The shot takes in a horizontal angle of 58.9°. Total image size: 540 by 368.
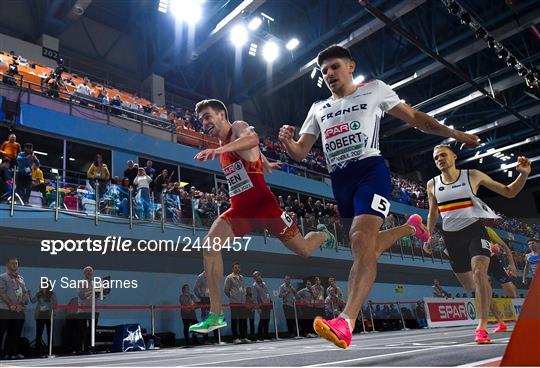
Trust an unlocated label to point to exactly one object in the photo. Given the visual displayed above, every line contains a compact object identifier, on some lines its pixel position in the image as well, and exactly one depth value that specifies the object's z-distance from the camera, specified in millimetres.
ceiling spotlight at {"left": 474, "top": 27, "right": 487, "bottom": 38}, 13864
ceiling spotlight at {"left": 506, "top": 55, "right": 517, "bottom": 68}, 14750
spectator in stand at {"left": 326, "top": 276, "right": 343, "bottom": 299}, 11734
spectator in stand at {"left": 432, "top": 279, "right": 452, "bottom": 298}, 15797
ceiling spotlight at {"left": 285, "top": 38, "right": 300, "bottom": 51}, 16672
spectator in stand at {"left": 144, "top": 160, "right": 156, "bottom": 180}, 10770
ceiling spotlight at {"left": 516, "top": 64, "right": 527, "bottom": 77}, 15406
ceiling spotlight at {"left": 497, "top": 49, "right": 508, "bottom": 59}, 14664
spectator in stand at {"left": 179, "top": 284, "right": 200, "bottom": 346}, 9898
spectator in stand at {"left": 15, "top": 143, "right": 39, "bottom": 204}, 8406
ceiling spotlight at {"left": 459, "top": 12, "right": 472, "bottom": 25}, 13242
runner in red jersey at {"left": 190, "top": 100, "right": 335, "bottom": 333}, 3281
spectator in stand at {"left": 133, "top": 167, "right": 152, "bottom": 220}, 8945
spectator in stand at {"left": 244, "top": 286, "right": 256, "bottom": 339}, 10180
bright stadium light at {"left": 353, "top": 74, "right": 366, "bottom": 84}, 18398
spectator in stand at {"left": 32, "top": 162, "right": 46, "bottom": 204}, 8836
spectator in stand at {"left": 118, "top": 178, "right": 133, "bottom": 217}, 9391
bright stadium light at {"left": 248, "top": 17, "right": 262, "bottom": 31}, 15742
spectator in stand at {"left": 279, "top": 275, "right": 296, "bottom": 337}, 11117
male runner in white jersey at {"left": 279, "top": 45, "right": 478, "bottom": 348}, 2742
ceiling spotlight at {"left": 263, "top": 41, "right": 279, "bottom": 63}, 16969
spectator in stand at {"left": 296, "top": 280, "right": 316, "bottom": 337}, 11328
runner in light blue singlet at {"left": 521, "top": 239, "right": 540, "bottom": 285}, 7239
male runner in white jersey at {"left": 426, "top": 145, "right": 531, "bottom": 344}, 4320
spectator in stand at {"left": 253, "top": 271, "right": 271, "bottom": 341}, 10469
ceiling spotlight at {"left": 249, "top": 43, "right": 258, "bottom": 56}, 17078
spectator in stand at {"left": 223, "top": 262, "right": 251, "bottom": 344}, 9339
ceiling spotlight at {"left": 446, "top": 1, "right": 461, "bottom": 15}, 12806
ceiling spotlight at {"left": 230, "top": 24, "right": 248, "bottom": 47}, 15931
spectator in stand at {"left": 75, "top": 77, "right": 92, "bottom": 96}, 13790
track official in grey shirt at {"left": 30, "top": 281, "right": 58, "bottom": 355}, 8078
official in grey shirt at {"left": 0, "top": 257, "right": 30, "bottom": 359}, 7410
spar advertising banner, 12406
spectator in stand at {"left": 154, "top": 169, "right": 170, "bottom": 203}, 8492
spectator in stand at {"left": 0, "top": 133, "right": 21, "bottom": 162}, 8977
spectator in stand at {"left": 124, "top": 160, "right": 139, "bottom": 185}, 10375
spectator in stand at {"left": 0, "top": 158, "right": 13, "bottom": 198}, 8188
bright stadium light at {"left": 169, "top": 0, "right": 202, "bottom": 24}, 15688
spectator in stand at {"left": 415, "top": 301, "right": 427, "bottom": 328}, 14359
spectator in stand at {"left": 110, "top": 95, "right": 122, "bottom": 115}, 13739
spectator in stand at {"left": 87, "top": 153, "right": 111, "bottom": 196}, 9955
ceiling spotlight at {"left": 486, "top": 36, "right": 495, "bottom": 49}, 14031
